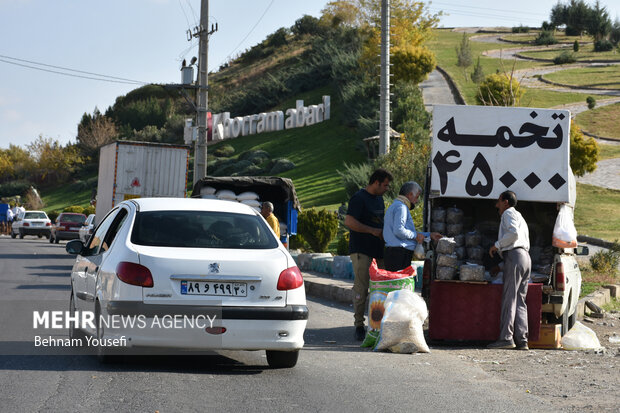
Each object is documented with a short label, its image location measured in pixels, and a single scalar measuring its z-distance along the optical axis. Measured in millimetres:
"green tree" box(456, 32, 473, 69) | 88312
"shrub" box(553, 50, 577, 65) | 94188
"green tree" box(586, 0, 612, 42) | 113194
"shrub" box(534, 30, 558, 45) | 112500
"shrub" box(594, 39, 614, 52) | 106438
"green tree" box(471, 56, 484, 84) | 75125
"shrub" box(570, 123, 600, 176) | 42625
